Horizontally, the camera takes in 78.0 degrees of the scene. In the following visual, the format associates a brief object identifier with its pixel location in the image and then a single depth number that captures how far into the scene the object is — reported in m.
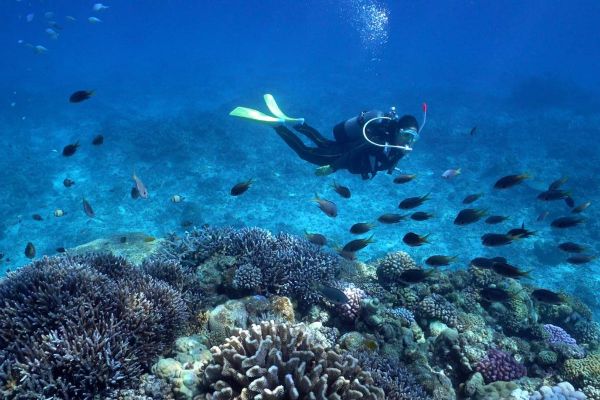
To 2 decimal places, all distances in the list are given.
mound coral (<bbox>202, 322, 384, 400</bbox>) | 3.39
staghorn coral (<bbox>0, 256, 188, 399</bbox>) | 3.58
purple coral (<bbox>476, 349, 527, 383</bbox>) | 5.93
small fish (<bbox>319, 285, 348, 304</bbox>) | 5.52
